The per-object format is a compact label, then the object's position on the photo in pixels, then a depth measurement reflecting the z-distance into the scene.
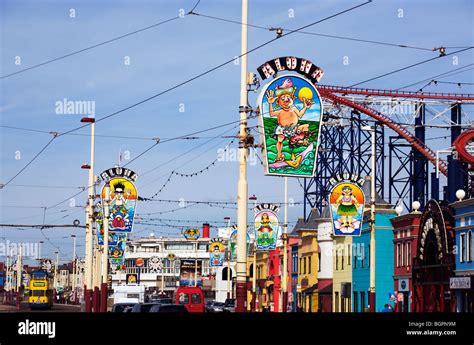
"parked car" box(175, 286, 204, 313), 61.22
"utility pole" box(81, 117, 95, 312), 66.29
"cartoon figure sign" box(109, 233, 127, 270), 82.69
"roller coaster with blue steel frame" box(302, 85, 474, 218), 84.62
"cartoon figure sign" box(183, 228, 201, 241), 114.50
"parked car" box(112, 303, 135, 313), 48.78
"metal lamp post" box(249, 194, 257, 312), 83.82
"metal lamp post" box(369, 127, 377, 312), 48.47
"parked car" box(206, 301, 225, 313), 79.36
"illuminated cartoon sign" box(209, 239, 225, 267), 99.50
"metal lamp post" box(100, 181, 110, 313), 62.28
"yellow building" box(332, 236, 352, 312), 74.81
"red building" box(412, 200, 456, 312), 55.94
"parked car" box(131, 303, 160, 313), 42.22
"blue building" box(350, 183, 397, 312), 68.25
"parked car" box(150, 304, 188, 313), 39.62
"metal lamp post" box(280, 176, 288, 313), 70.12
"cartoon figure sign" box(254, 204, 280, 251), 69.12
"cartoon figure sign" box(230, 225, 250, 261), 91.11
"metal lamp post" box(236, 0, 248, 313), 32.59
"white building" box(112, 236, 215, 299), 179.07
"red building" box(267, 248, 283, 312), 101.62
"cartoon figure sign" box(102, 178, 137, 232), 59.16
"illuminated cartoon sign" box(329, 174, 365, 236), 52.28
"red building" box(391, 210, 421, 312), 62.66
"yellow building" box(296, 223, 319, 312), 84.31
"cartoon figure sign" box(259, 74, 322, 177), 34.59
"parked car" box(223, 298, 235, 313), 80.20
